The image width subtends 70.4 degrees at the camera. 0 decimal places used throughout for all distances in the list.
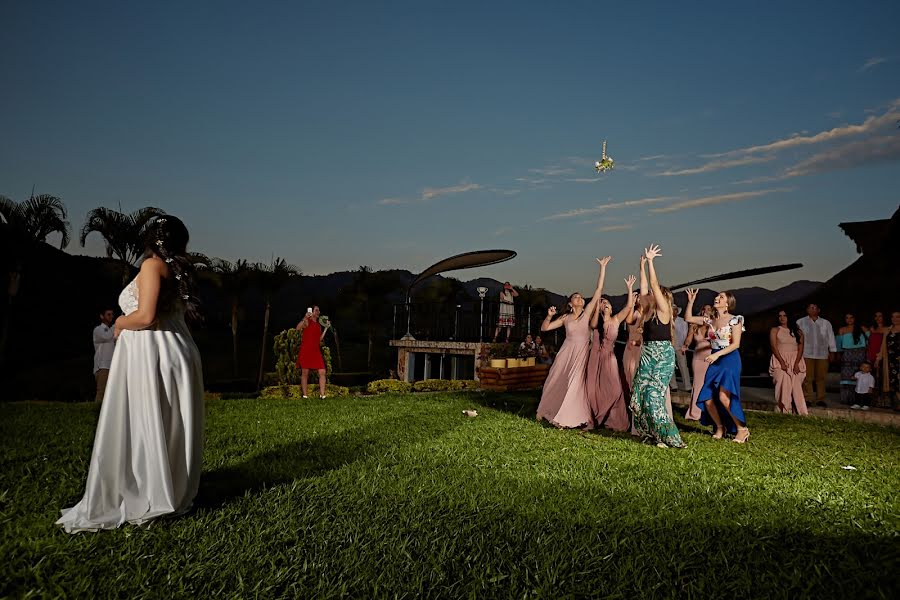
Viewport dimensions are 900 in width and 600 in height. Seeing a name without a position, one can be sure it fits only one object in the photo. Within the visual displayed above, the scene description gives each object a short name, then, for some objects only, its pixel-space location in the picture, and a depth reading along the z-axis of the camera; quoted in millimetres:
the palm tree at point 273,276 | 29094
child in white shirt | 13469
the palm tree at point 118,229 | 18406
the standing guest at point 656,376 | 8148
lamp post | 20644
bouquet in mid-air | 12186
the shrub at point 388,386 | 16172
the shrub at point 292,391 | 14695
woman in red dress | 13102
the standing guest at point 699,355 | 11078
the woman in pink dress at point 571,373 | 9695
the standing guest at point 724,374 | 8805
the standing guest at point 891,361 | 13086
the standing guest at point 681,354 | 15398
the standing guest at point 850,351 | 14102
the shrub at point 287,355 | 16500
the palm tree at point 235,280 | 28545
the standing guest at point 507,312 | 20656
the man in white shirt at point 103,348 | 11609
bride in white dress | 4250
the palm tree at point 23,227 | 19422
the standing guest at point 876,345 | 13555
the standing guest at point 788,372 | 12242
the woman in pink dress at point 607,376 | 9789
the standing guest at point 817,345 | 13930
